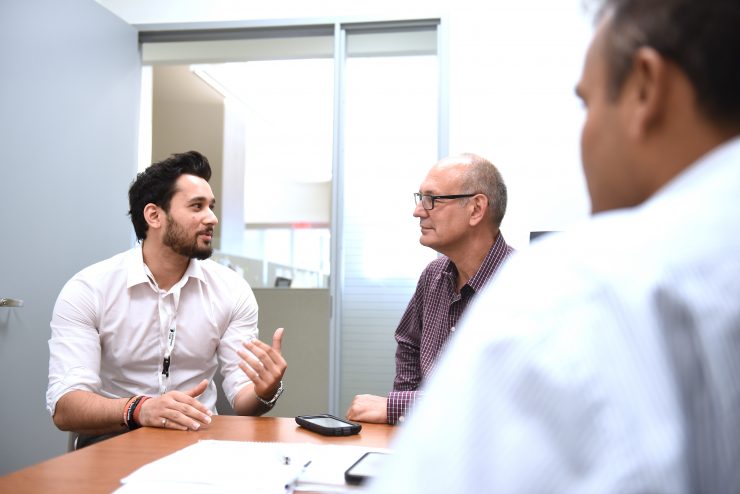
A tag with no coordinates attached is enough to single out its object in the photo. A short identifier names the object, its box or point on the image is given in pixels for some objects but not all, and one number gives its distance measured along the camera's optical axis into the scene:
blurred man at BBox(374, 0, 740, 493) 0.30
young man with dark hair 1.82
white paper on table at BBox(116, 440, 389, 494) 0.94
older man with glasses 2.11
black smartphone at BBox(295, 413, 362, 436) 1.42
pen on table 0.97
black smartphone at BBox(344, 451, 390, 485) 0.98
